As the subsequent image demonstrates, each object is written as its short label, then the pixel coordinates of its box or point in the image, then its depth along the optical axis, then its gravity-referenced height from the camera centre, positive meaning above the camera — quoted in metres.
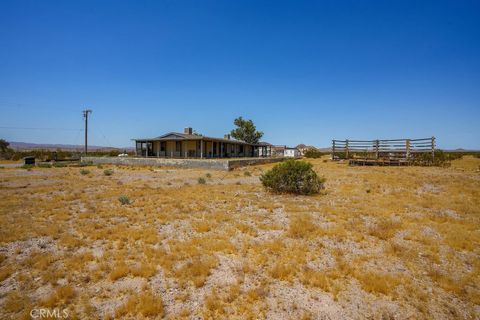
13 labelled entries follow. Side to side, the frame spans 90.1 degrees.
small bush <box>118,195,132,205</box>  10.25 -1.98
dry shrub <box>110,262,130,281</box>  4.51 -2.27
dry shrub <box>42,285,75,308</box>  3.74 -2.31
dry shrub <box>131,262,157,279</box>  4.60 -2.27
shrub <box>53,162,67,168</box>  28.47 -1.33
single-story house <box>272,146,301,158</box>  74.67 +1.24
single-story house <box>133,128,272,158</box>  34.94 +1.21
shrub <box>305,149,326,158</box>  47.99 +0.01
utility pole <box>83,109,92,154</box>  41.19 +5.88
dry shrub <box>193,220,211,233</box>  7.03 -2.17
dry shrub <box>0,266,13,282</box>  4.52 -2.30
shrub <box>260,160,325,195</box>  12.51 -1.29
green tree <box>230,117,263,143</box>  68.88 +6.63
